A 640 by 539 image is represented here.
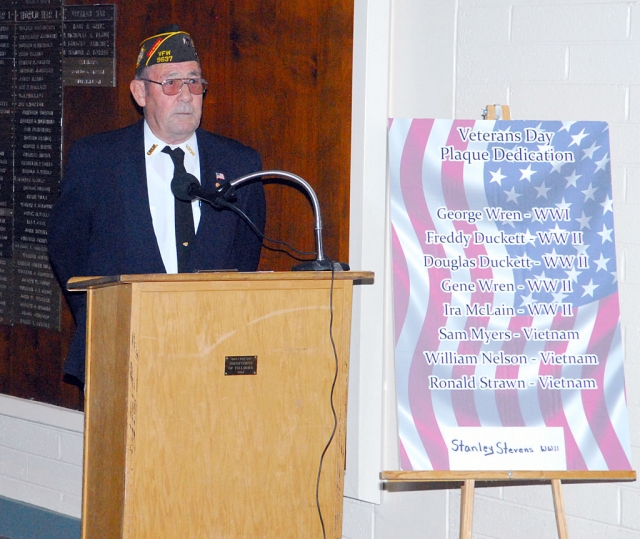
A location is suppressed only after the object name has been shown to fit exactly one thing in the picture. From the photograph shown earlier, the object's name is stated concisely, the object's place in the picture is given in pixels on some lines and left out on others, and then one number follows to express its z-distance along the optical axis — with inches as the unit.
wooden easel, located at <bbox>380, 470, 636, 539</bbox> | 190.2
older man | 224.6
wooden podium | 167.9
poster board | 193.9
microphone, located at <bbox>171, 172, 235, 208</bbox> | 181.7
